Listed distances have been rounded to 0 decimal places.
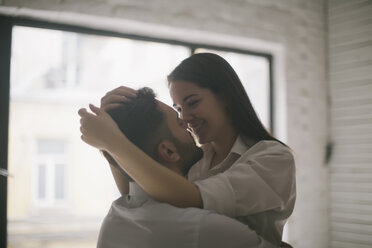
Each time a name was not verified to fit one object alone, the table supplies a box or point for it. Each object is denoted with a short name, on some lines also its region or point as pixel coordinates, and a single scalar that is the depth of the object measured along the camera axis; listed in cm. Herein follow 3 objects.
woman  78
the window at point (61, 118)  200
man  76
